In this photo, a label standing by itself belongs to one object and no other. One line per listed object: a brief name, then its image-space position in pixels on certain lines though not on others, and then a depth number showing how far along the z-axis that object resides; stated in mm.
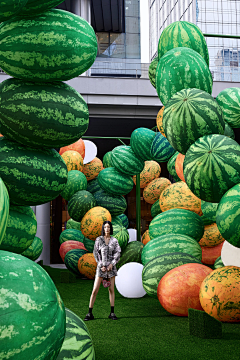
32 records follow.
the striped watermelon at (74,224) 9422
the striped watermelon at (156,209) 7679
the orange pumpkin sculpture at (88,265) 7702
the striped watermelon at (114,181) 7668
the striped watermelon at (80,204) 7496
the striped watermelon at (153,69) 4801
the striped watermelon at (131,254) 7371
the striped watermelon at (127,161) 7402
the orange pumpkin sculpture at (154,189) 8383
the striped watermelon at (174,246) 4672
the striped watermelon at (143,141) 6965
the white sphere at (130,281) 5766
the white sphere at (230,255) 4031
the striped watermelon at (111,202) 7875
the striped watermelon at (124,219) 8662
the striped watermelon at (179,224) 4887
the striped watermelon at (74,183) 7566
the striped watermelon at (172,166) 6315
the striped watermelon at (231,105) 4441
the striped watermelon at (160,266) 4527
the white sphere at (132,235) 9398
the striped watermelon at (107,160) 8828
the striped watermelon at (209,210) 5281
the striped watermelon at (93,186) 8430
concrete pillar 11031
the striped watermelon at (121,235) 7311
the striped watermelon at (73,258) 8109
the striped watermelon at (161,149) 6484
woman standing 4754
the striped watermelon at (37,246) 6448
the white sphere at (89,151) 8675
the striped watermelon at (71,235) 8949
